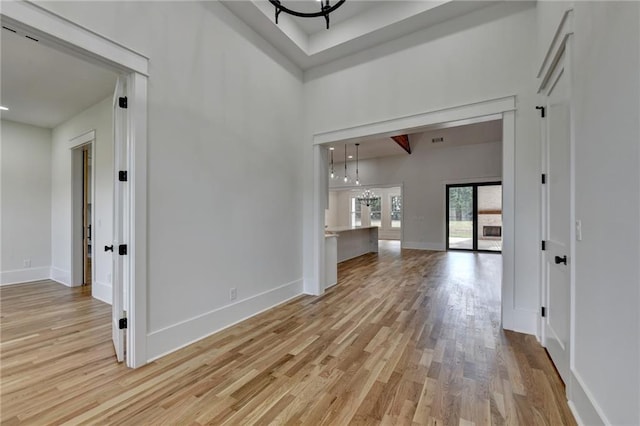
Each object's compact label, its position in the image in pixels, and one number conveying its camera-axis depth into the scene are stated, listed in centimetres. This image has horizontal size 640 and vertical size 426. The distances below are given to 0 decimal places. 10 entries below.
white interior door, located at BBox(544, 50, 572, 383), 192
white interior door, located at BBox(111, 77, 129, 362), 227
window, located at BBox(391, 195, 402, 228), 1323
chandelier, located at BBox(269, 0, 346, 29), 215
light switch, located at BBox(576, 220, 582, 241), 166
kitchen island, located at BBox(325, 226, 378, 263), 699
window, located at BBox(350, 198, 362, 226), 1427
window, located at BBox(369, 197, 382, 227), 1371
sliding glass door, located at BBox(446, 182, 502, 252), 884
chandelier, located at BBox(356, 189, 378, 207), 1303
